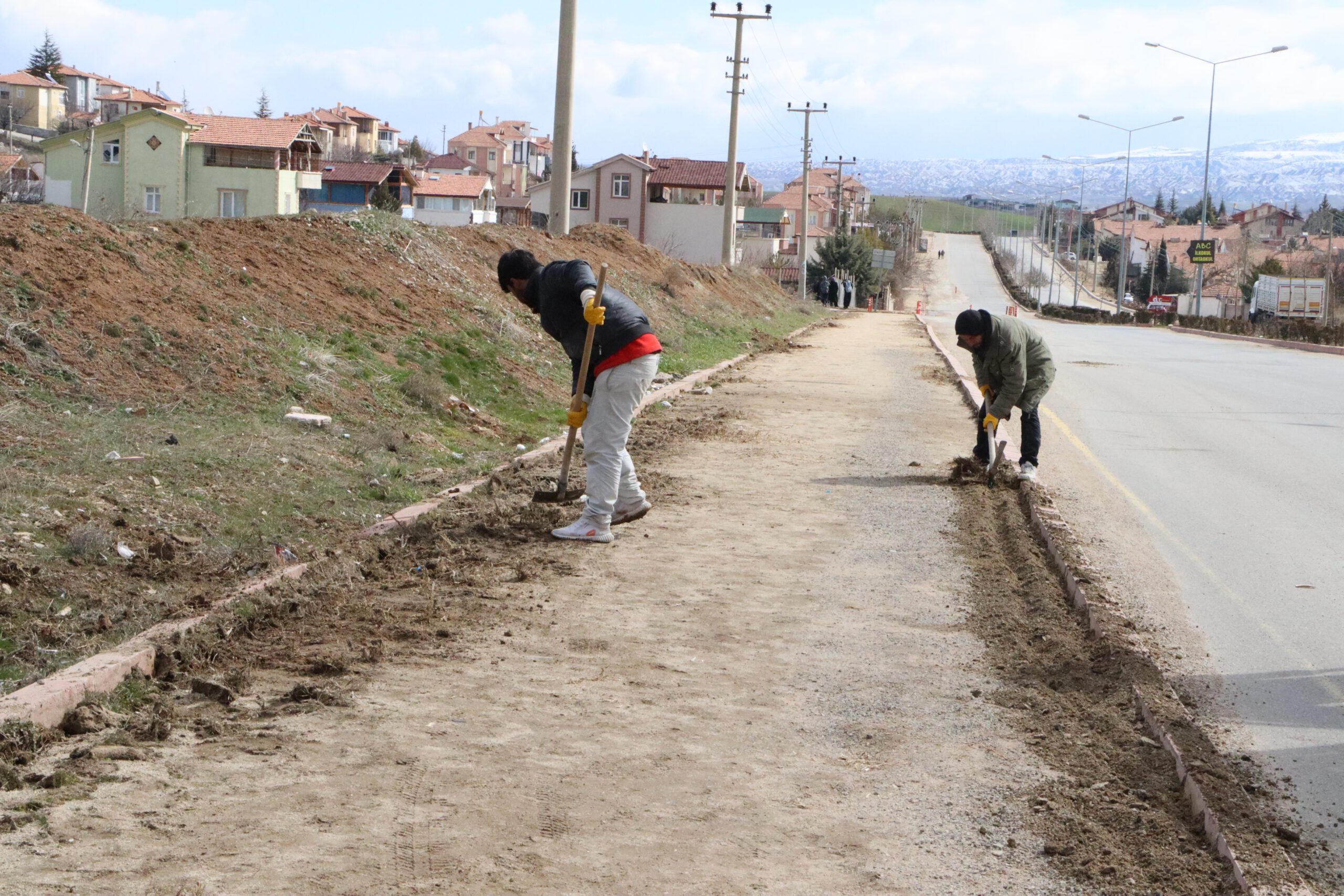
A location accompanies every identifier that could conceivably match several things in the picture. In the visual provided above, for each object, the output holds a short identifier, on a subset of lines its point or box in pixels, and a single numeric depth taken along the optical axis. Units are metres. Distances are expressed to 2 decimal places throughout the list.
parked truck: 57.78
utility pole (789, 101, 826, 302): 58.06
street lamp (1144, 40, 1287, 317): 47.31
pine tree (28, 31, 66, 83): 110.69
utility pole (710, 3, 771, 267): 42.97
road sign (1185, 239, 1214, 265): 55.00
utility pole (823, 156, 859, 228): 93.66
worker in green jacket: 9.70
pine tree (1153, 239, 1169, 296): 113.88
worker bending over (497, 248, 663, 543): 7.18
